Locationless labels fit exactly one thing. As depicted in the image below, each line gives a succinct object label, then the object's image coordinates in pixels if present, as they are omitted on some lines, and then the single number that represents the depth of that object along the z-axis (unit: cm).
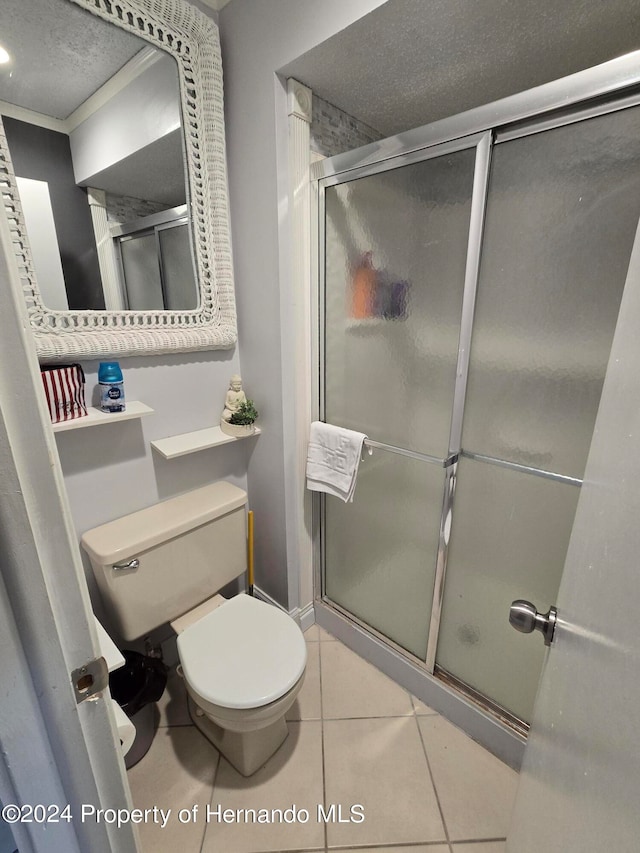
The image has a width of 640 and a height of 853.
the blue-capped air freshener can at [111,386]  117
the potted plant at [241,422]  151
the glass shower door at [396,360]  113
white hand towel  145
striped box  105
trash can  124
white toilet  109
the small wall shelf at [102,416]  106
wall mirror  99
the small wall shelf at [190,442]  134
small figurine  153
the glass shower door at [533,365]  87
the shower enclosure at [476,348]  90
